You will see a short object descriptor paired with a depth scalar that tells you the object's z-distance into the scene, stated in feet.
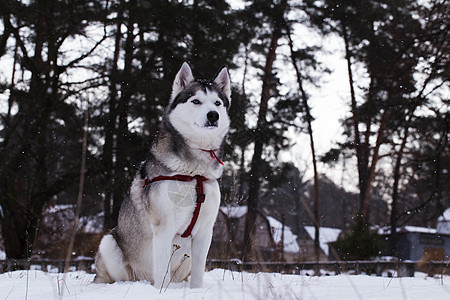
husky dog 12.13
